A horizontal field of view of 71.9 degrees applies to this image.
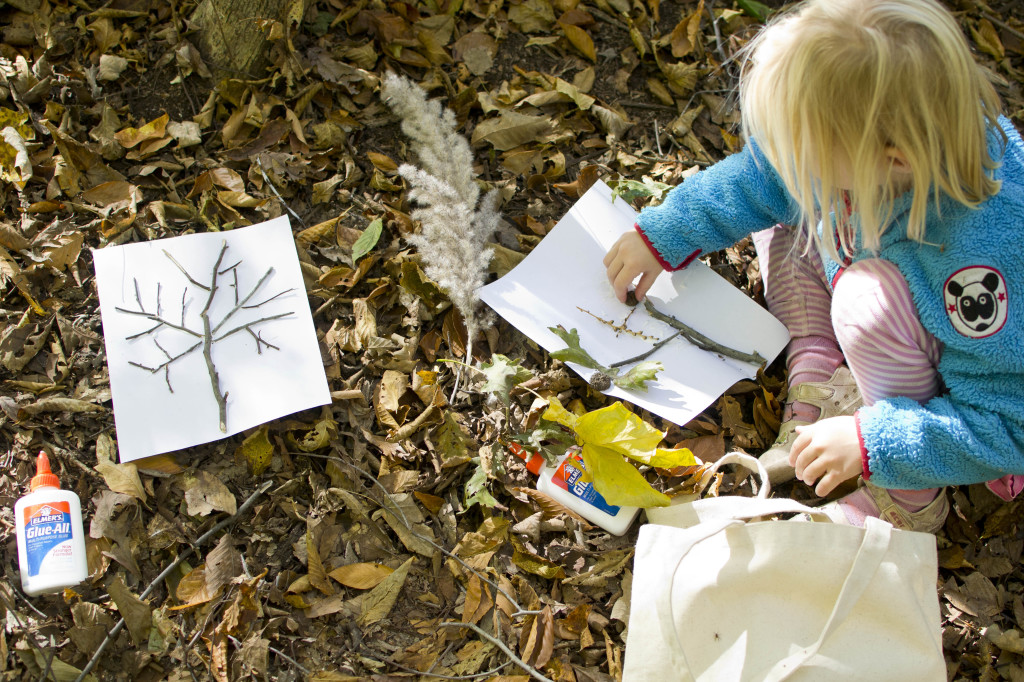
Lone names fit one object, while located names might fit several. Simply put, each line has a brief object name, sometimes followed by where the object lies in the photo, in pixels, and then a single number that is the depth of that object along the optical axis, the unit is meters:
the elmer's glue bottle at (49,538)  1.36
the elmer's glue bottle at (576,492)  1.51
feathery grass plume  1.69
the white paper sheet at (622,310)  1.69
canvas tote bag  1.20
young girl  1.12
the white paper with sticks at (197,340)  1.58
